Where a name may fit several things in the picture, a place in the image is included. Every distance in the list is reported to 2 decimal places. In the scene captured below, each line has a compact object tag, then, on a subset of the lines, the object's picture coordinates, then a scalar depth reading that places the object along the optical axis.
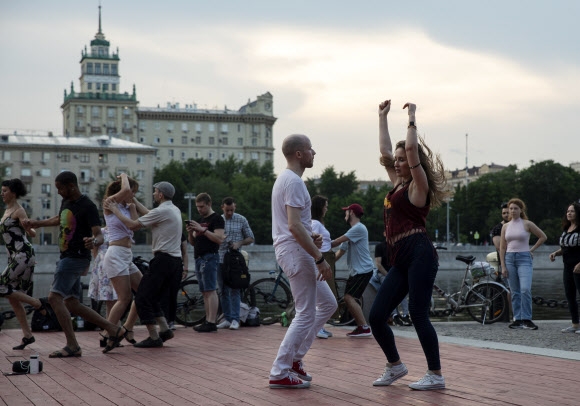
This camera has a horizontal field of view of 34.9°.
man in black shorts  12.12
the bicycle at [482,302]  13.98
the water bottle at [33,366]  8.17
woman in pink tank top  13.08
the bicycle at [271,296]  13.84
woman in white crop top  10.24
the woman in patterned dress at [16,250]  10.20
